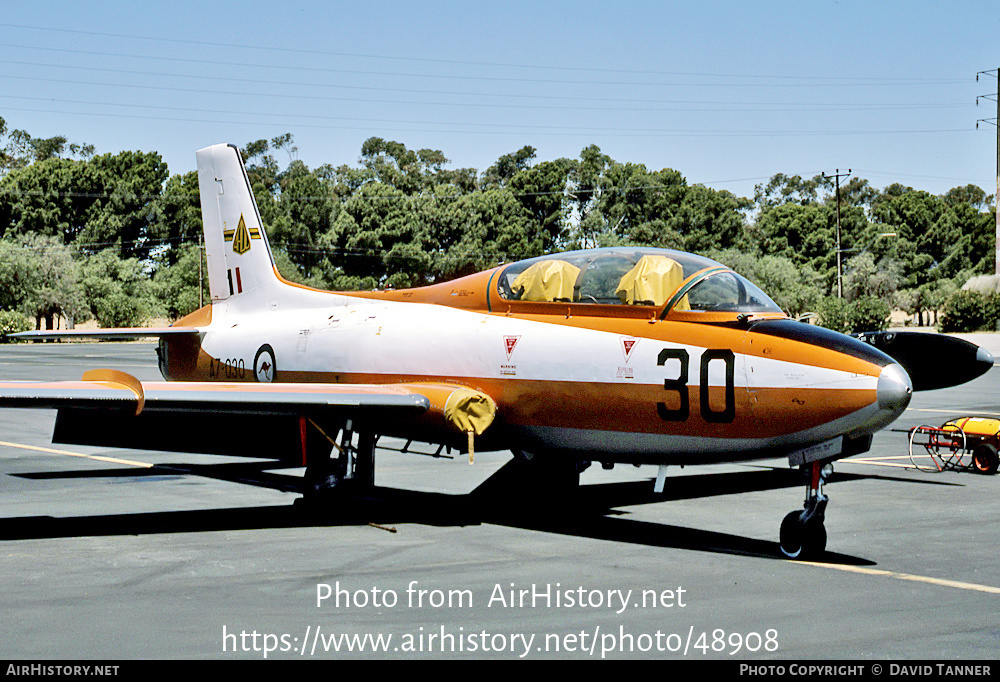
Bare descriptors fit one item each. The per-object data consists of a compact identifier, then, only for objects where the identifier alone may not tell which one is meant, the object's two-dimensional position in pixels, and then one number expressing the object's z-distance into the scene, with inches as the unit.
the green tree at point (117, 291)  3627.0
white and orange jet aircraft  364.8
